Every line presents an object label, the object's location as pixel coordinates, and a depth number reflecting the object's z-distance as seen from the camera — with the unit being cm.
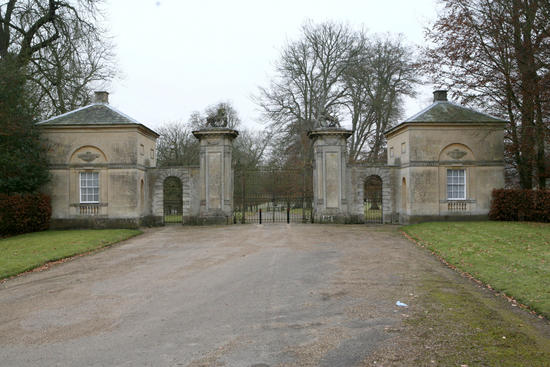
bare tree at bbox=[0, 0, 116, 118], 2181
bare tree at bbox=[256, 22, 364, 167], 3128
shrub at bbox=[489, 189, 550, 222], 1828
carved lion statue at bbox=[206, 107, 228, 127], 2093
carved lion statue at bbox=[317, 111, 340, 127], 2086
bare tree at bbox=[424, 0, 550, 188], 1755
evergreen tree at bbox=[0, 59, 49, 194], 1773
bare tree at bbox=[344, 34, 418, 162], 3084
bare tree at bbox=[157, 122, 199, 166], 3866
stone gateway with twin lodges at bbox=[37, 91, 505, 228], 2012
